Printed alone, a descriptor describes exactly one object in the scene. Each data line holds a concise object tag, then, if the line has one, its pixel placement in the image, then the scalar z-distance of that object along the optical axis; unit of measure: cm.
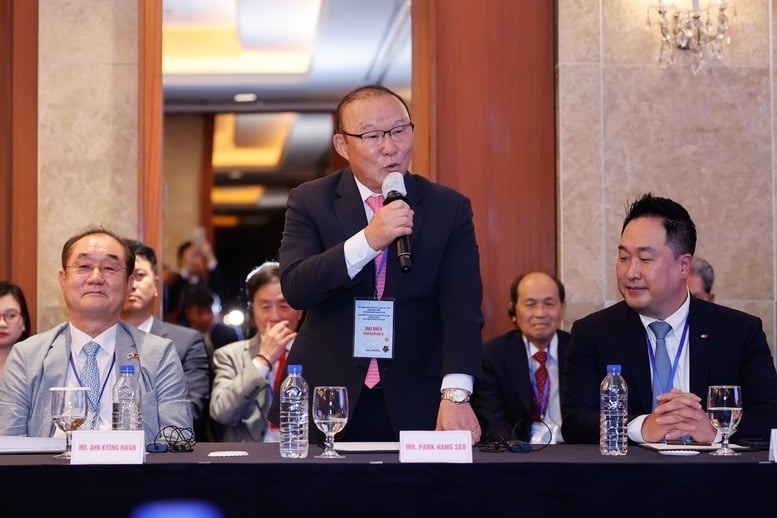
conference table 402
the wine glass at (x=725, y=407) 469
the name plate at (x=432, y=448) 416
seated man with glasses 566
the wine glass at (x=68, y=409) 461
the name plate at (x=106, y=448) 410
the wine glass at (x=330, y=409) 455
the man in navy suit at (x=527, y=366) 796
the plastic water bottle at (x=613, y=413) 458
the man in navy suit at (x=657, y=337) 564
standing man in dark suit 506
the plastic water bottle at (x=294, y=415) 440
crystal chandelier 857
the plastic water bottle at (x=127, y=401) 495
